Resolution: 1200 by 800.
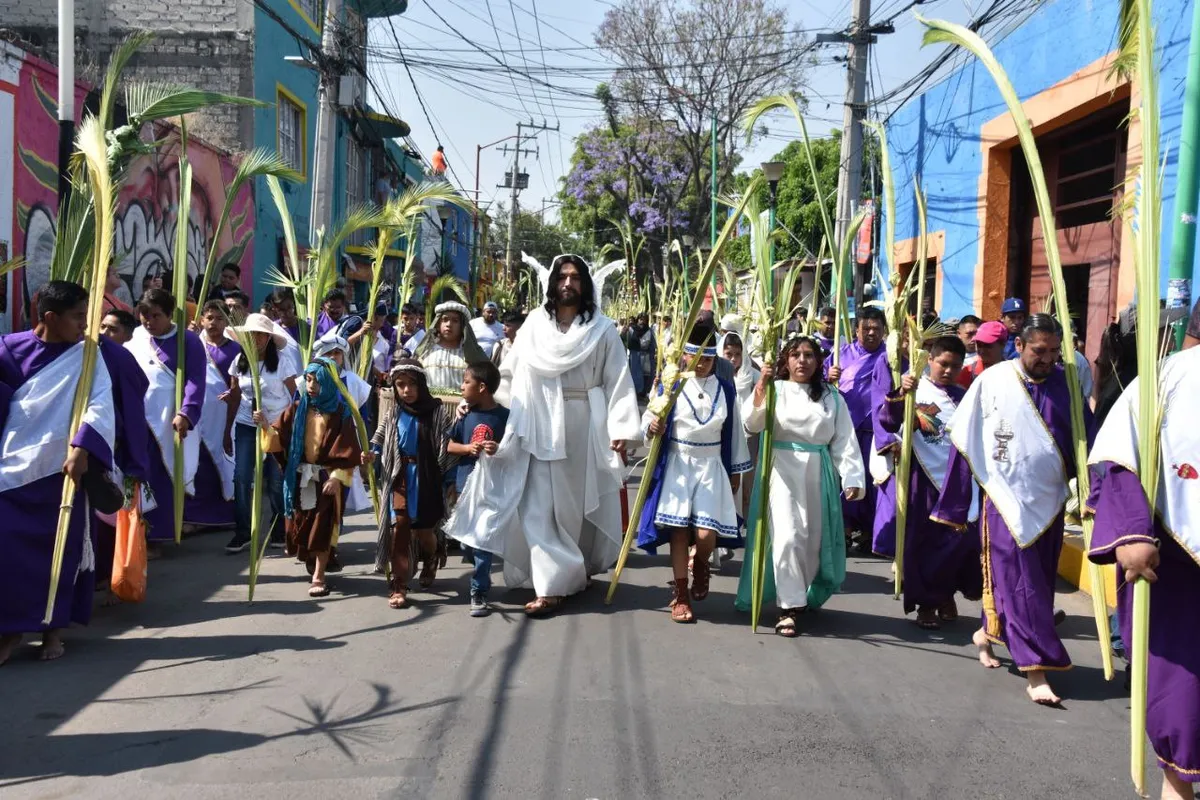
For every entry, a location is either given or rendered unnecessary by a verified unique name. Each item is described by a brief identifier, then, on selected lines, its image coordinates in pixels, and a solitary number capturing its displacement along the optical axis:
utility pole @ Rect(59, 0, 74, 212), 6.33
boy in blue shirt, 5.65
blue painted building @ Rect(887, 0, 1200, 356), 9.45
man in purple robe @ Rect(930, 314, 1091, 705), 4.48
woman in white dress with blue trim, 5.68
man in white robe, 5.79
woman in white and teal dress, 5.45
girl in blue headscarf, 6.10
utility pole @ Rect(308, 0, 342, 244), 12.60
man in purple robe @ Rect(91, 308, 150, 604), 5.02
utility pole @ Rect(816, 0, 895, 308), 13.41
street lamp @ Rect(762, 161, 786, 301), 15.69
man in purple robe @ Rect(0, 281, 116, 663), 4.64
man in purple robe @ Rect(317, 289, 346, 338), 10.55
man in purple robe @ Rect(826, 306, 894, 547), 7.45
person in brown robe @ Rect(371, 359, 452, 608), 5.90
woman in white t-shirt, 7.20
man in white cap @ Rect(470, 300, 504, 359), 9.75
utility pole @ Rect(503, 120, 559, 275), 44.88
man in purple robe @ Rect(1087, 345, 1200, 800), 3.18
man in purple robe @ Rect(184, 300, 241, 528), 7.40
